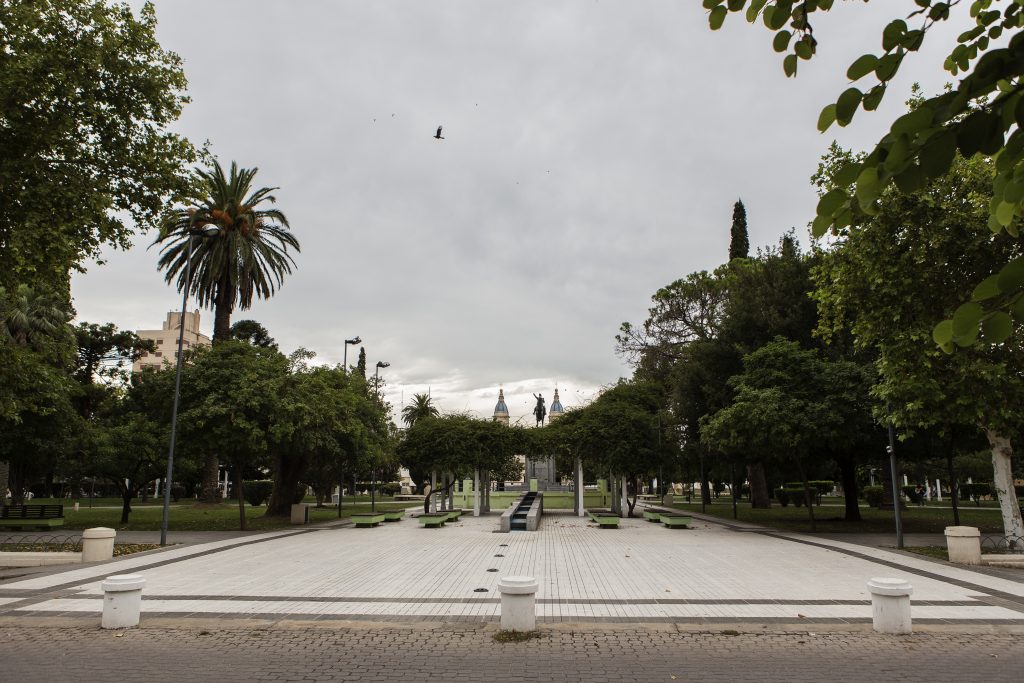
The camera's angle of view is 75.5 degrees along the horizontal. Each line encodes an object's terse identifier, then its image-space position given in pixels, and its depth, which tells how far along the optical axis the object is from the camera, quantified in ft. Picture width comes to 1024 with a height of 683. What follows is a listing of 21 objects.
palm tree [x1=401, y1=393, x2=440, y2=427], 243.19
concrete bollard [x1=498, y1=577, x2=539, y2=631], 27.73
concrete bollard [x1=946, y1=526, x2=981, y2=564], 48.67
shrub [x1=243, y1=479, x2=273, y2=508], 162.51
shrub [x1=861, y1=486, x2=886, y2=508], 140.05
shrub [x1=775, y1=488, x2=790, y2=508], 147.54
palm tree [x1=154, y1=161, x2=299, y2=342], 103.04
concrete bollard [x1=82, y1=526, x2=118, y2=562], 50.19
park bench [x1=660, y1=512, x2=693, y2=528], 80.94
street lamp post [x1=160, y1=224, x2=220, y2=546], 59.51
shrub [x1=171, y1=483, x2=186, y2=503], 188.50
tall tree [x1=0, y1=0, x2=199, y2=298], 44.78
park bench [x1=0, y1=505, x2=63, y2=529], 81.25
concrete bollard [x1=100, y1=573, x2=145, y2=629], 28.53
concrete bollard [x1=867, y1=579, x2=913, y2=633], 27.63
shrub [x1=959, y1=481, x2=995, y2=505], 161.58
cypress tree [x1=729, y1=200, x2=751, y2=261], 161.17
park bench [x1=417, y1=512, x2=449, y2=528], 83.56
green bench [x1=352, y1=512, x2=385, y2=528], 85.46
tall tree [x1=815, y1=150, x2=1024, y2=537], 50.29
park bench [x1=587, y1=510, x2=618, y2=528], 81.25
